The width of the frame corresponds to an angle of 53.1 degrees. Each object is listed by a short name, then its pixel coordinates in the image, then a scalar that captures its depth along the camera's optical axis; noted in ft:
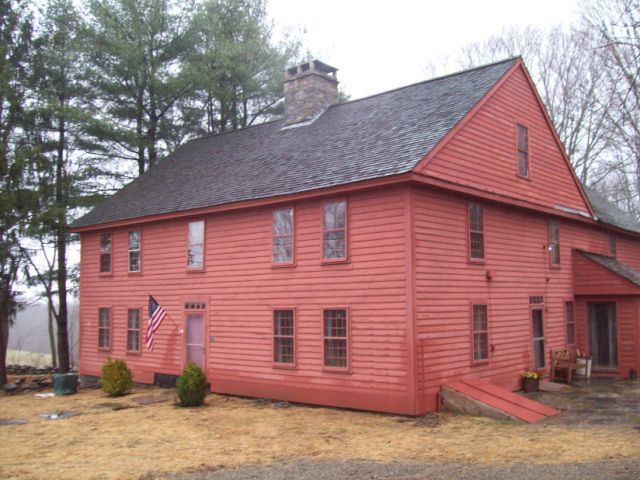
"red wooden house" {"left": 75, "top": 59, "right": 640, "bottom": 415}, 43.62
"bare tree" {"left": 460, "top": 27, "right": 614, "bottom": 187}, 97.96
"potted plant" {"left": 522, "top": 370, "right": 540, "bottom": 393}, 50.80
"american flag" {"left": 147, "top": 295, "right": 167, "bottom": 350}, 56.08
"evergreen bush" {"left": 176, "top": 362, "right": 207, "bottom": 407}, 47.70
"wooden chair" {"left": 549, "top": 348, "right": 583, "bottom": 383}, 55.88
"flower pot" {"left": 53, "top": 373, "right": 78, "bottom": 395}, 59.00
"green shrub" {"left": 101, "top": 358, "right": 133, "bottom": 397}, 55.77
